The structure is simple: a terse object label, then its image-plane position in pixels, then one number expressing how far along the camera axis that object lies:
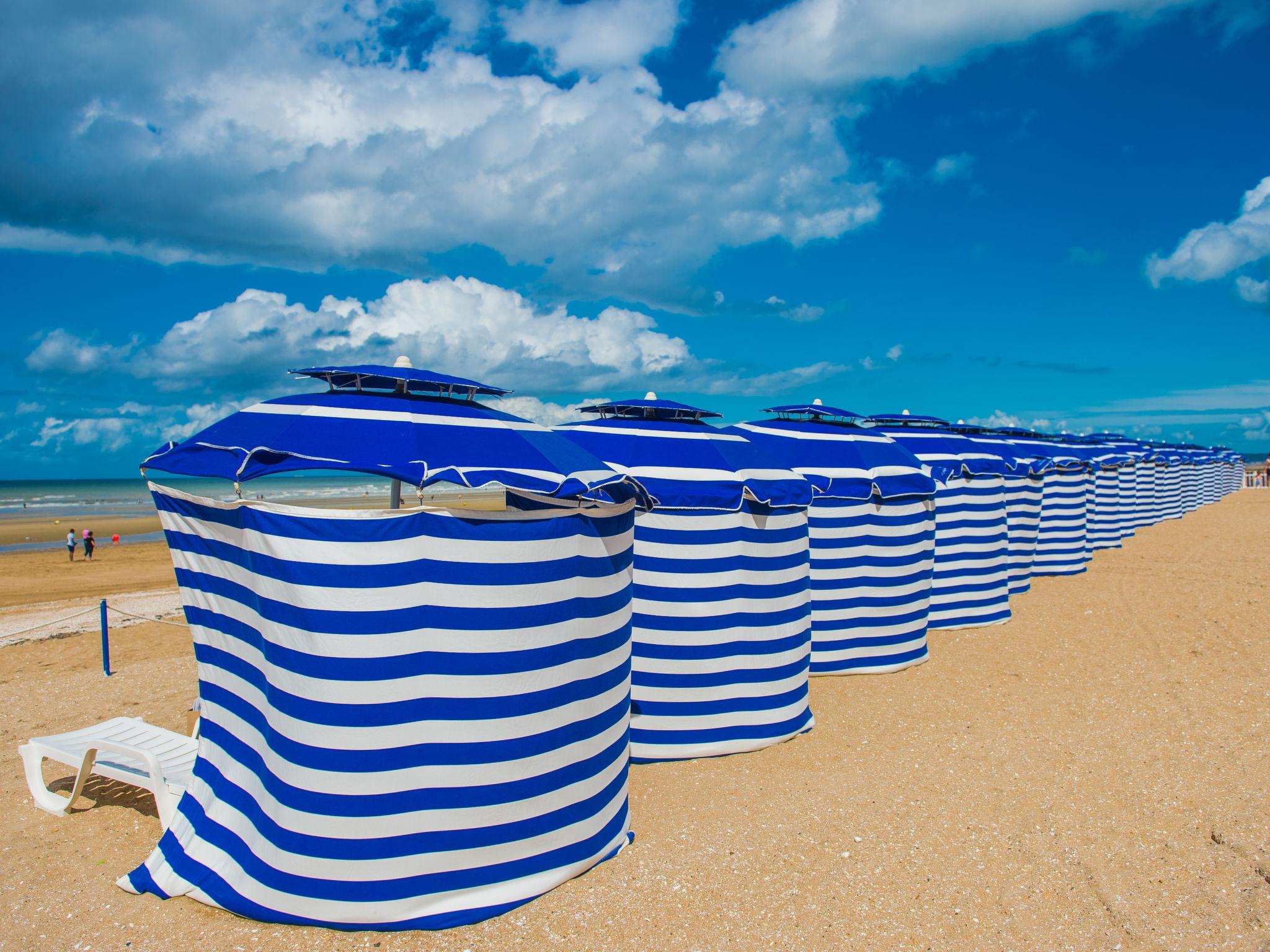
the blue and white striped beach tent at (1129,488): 21.61
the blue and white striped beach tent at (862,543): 8.80
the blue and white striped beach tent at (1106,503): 19.58
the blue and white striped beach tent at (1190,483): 29.86
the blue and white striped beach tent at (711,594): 6.50
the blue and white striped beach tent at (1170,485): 26.39
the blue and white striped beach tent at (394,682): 4.12
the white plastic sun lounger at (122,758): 5.18
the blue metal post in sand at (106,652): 9.21
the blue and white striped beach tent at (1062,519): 15.97
